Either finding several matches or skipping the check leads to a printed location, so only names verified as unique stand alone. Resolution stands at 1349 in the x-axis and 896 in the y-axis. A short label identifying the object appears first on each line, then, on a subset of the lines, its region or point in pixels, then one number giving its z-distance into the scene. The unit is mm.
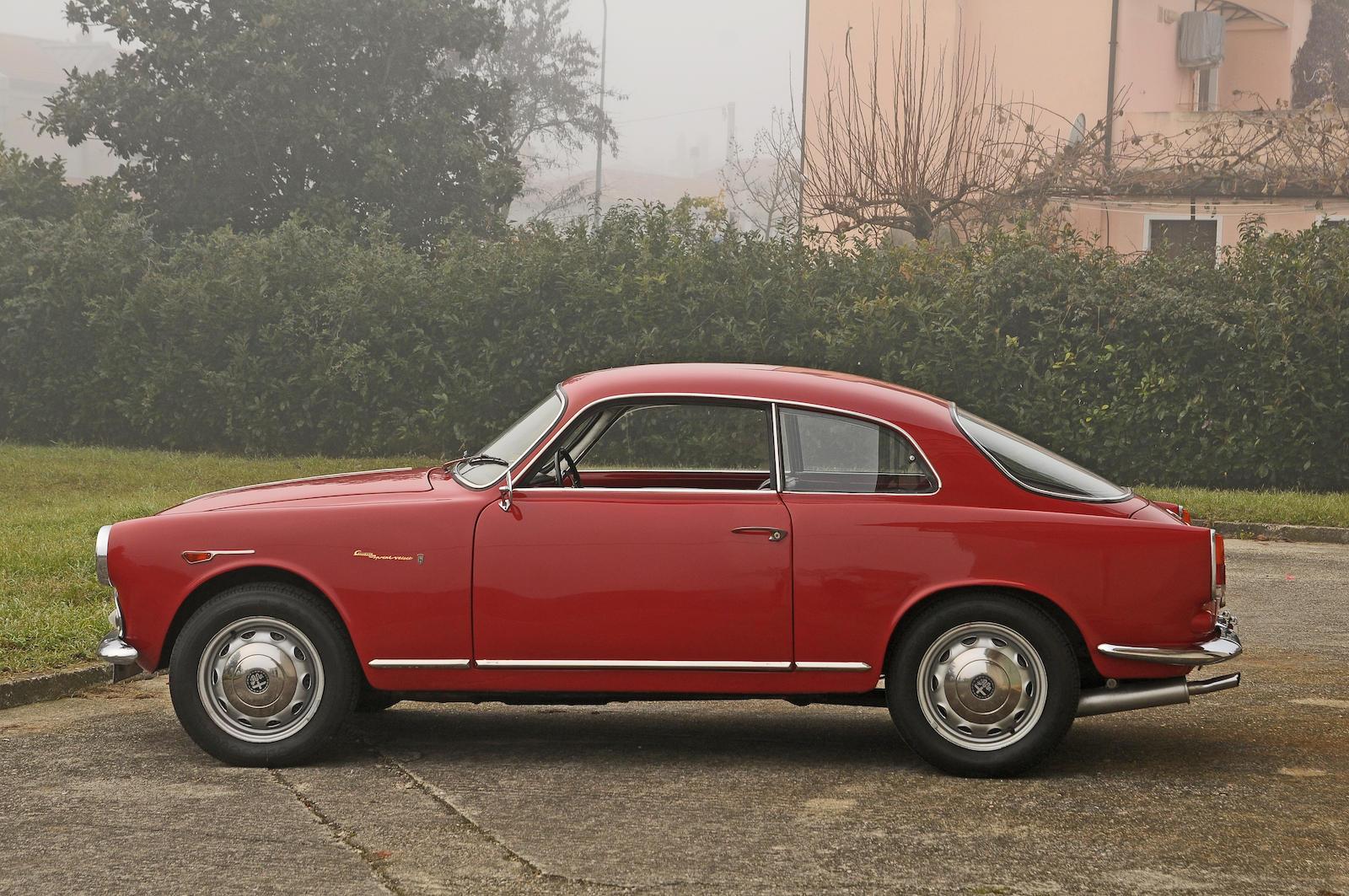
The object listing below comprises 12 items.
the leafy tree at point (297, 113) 29047
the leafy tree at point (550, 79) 79812
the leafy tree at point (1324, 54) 43750
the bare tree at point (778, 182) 21402
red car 6035
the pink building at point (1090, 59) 27516
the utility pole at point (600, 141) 69838
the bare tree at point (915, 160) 25234
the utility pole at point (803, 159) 25547
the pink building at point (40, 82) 105688
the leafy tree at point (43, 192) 24469
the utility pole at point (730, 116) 136875
